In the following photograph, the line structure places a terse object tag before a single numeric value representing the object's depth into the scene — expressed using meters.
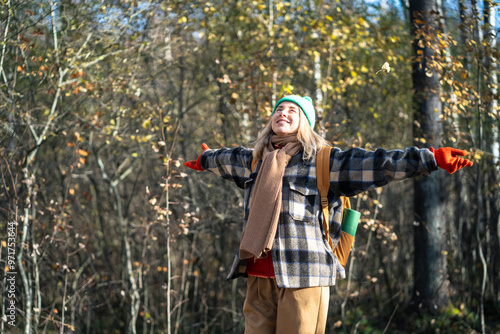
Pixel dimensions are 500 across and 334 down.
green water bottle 2.82
